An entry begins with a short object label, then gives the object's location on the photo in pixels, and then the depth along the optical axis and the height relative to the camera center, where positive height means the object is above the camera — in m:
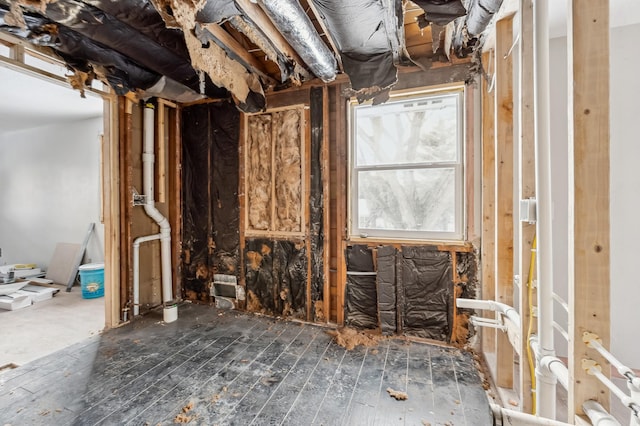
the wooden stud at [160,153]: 3.29 +0.72
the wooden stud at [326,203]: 2.83 +0.08
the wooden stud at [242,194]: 3.20 +0.21
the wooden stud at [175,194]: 3.48 +0.23
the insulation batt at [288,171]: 3.00 +0.45
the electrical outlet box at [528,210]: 1.30 +0.00
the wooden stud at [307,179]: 2.94 +0.35
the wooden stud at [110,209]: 2.84 +0.04
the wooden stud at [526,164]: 1.41 +0.24
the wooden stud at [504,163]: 1.78 +0.31
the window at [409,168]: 2.51 +0.41
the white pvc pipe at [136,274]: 3.02 -0.68
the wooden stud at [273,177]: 3.07 +0.39
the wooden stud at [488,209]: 2.17 +0.01
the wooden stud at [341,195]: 2.79 +0.17
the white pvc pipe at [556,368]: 1.05 -0.64
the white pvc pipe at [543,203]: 1.20 +0.03
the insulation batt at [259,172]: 3.14 +0.46
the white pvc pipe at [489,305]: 1.70 -0.62
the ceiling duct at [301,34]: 1.66 +1.23
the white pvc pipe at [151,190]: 3.17 +0.26
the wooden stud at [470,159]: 2.39 +0.45
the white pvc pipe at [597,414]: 0.88 -0.69
